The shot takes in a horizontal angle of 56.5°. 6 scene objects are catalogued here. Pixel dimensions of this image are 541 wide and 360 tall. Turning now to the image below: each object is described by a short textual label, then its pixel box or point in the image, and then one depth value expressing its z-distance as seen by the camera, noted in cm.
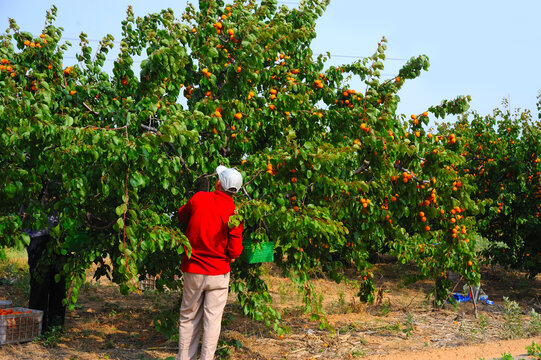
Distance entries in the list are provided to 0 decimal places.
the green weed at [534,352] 501
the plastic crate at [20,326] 568
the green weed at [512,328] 674
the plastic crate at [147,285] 941
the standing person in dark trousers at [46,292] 621
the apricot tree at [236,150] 378
